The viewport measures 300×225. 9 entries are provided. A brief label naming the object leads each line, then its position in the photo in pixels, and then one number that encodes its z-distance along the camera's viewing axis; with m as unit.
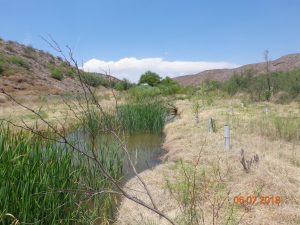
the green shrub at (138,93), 11.61
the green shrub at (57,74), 22.62
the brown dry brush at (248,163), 3.07
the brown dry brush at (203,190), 2.43
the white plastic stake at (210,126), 5.69
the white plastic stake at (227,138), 4.19
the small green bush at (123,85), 21.94
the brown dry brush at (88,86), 1.25
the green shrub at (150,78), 26.20
